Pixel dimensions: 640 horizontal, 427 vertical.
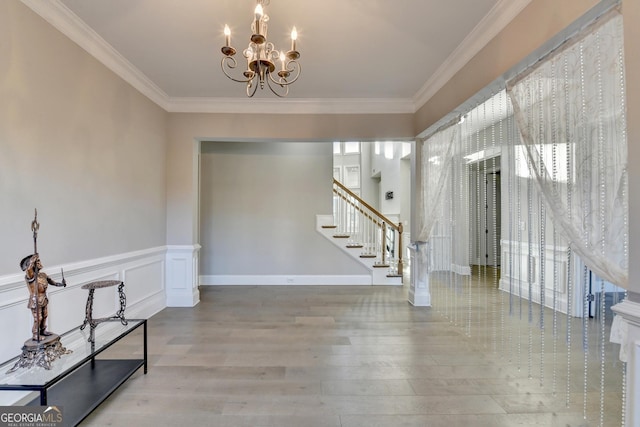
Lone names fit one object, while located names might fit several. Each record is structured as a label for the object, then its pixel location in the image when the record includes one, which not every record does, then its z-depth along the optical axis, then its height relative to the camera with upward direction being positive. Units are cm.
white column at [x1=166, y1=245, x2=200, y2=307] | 422 -96
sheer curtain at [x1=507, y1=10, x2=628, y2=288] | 160 +40
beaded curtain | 163 +5
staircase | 556 -45
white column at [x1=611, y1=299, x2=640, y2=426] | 131 -68
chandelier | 182 +109
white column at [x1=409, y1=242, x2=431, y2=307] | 425 -98
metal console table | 160 -124
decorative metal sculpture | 172 -73
